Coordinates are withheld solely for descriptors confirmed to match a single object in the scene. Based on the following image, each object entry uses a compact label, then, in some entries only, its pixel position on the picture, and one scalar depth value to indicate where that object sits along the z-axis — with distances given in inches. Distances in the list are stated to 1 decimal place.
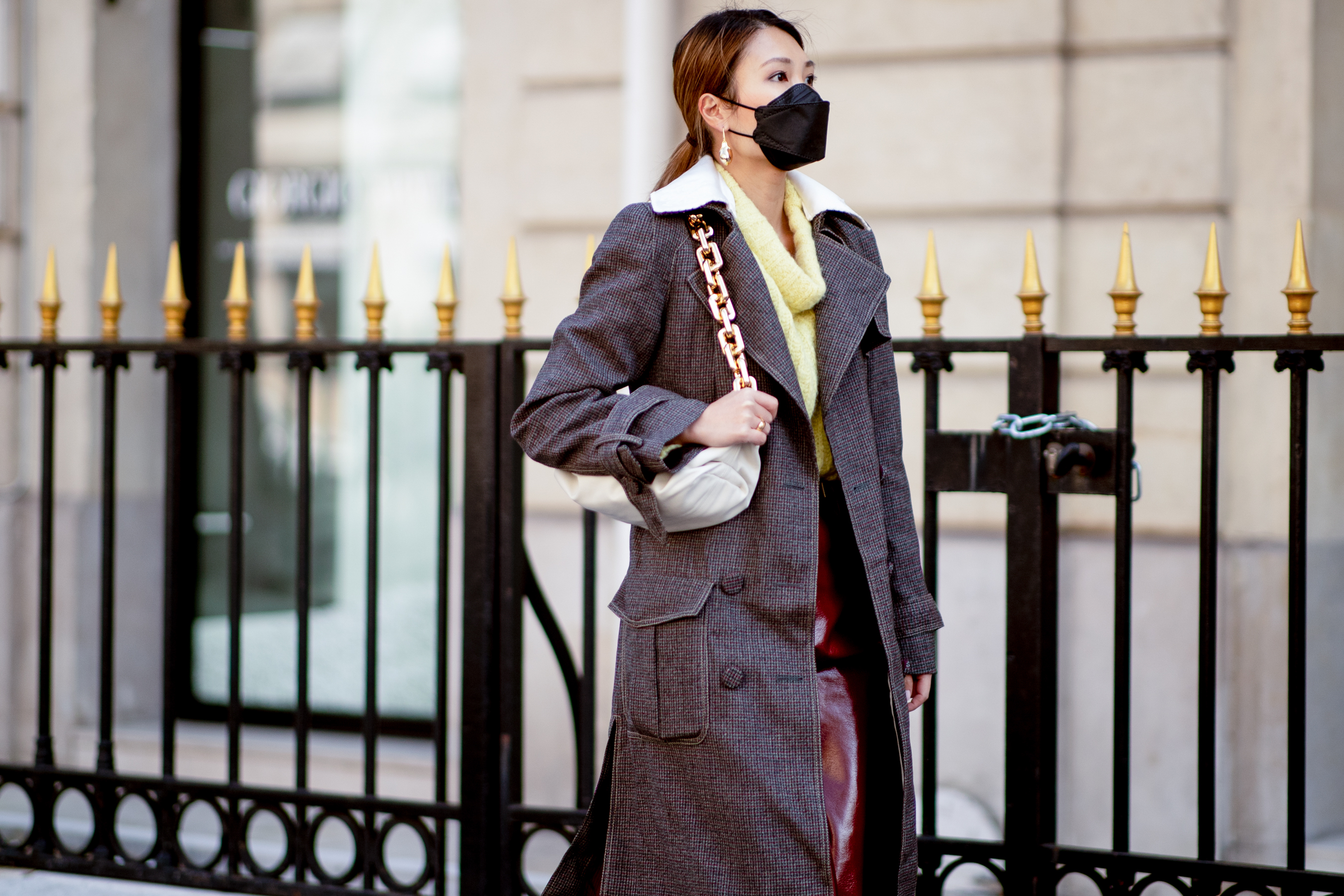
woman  171.2
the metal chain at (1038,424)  240.8
